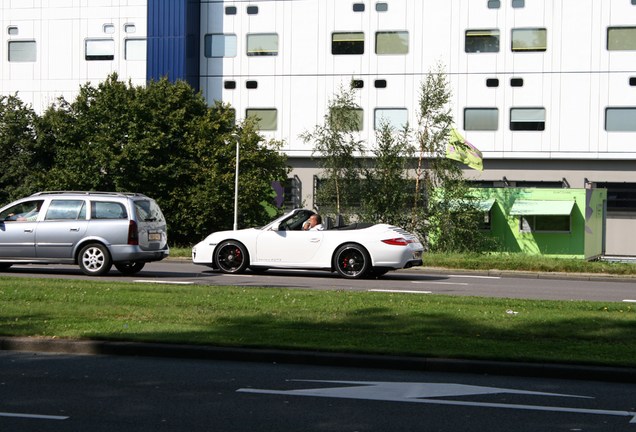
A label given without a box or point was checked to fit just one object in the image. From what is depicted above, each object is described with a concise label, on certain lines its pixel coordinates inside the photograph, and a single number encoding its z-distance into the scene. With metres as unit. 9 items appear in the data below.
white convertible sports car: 21.66
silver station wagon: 20.88
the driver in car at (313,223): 22.36
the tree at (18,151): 41.91
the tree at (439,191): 34.38
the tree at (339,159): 36.44
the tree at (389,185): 35.53
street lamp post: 34.01
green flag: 35.88
